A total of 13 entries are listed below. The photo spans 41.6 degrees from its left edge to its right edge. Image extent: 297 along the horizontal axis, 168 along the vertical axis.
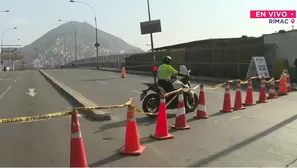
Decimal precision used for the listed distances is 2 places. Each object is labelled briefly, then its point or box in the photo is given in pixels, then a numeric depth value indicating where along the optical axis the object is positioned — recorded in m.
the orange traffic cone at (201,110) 10.48
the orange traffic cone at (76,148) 5.62
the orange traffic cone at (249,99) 13.13
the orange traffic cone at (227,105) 11.69
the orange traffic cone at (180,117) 8.99
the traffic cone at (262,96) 13.84
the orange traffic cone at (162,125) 7.96
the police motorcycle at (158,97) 10.84
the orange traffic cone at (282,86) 16.39
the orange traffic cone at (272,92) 15.22
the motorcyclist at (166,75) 10.88
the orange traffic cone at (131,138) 6.82
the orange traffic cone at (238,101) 12.13
